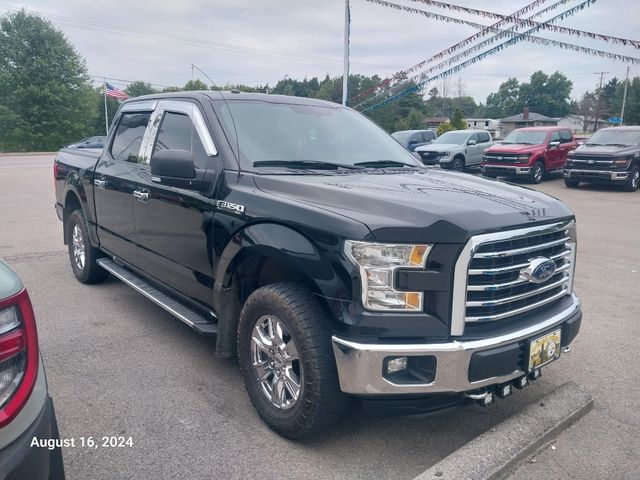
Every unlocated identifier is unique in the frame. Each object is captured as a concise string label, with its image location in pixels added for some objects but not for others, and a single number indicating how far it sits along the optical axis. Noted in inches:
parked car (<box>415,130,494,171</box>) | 804.0
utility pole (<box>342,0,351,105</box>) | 803.4
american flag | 1373.0
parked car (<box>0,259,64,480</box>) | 66.6
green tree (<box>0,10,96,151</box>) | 1943.9
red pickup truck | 710.5
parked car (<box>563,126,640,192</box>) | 637.3
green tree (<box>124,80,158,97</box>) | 3490.7
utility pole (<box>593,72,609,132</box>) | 2881.4
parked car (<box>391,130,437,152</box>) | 983.8
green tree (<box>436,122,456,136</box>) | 1636.3
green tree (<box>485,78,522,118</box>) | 4387.3
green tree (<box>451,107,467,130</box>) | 1727.4
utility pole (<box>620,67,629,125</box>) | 2860.2
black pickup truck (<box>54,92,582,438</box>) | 105.3
